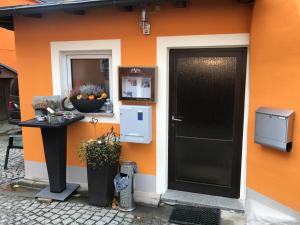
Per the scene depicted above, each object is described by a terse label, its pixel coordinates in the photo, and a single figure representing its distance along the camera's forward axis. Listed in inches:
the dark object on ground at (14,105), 306.7
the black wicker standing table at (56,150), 170.9
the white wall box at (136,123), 164.7
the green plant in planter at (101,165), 163.3
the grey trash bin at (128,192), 165.3
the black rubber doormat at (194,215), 151.7
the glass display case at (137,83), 165.0
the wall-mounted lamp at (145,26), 161.0
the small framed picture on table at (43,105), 179.5
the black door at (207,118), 161.9
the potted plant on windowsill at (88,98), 182.7
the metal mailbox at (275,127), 124.2
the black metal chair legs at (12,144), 232.1
